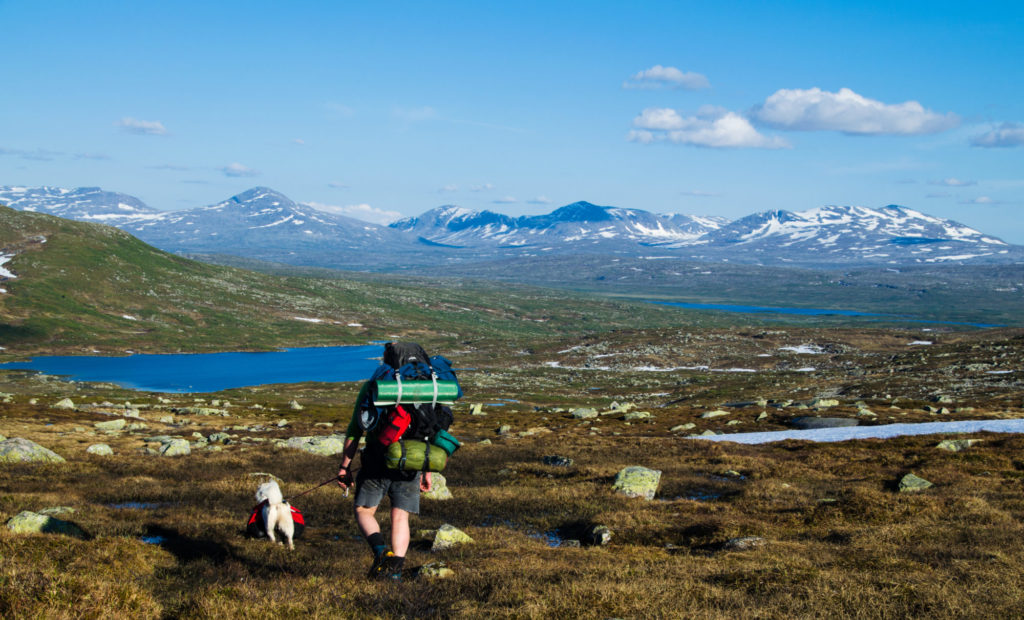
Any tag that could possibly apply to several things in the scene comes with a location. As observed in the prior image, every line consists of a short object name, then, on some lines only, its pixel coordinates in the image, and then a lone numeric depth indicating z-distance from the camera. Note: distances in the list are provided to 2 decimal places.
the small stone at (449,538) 13.94
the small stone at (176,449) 31.70
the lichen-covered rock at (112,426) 45.62
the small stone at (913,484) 20.33
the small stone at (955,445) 28.78
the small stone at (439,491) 20.66
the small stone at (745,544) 13.87
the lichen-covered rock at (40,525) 12.82
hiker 10.56
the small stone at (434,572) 10.99
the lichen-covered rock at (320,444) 33.88
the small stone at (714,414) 58.44
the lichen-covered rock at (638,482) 21.20
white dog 13.22
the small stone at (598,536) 15.03
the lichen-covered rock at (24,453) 25.19
